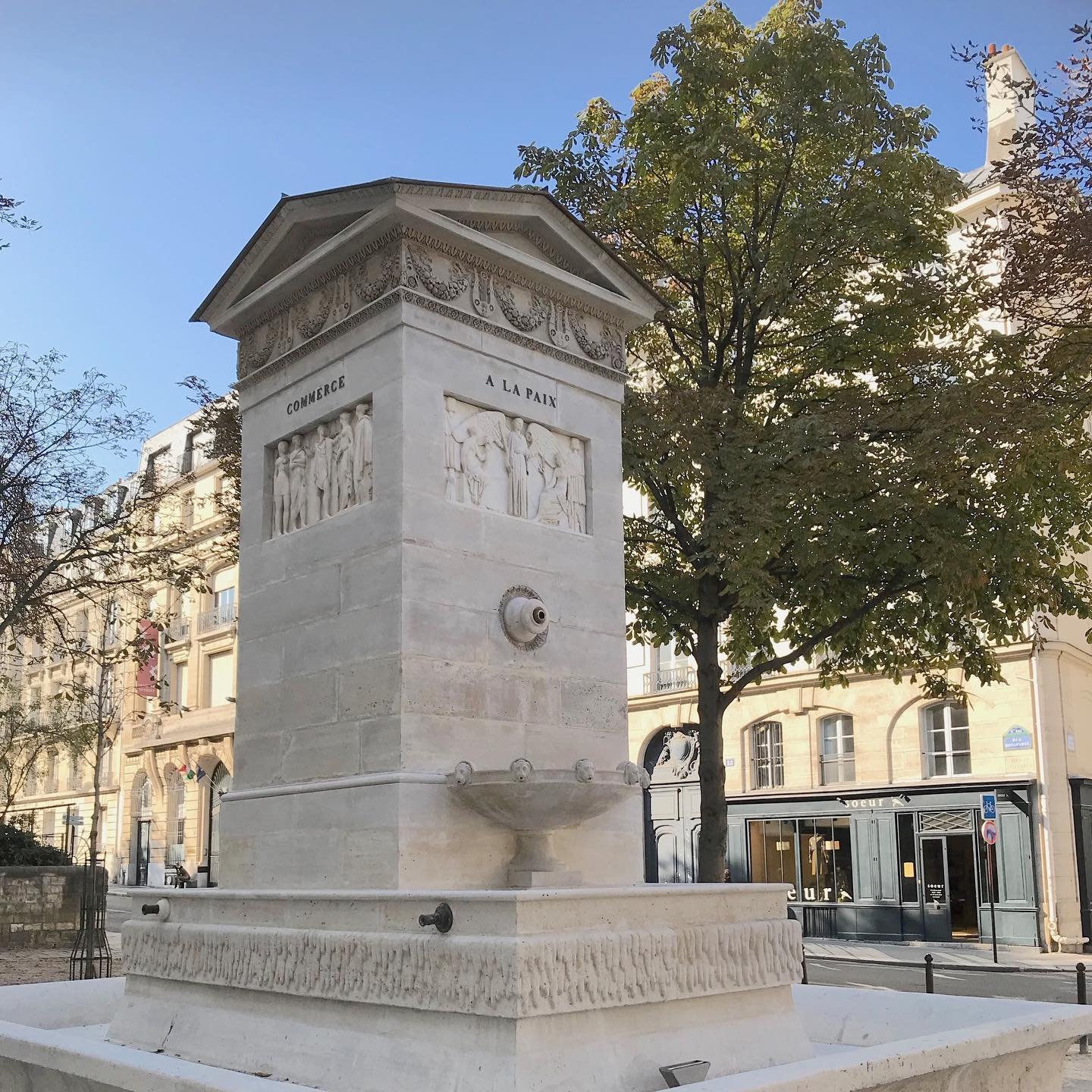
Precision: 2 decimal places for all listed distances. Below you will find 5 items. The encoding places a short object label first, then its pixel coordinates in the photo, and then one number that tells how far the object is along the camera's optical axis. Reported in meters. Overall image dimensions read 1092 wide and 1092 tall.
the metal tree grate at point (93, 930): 17.52
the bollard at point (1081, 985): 14.02
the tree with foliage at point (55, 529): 24.94
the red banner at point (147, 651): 26.39
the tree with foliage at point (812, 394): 15.91
